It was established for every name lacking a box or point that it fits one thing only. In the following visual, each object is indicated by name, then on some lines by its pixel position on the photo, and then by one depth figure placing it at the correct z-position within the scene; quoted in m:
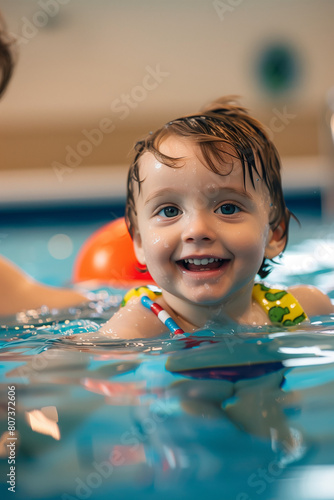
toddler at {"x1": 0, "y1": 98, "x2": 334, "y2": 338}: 0.89
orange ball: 1.36
